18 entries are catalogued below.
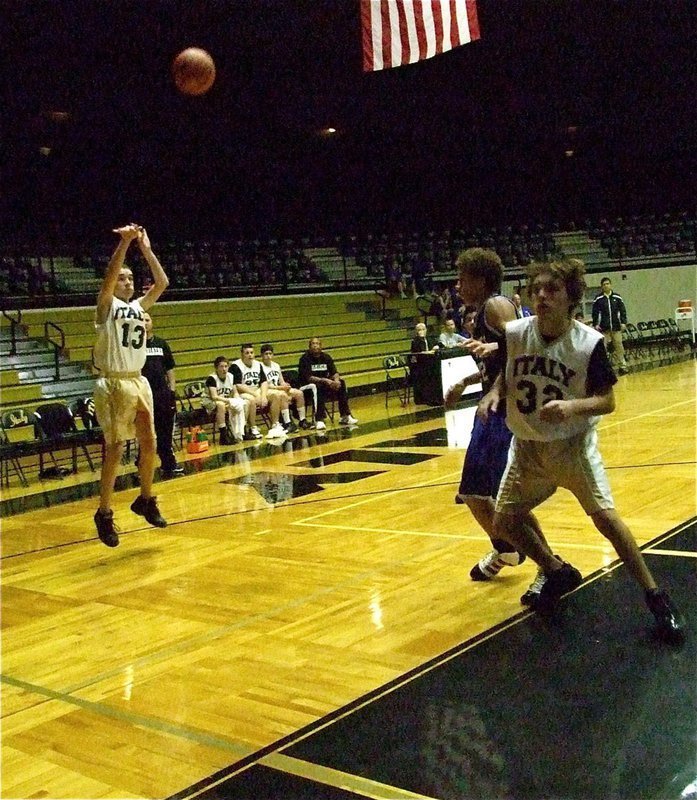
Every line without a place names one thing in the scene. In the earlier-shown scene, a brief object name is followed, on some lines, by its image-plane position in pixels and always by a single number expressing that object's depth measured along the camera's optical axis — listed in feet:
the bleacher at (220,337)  41.14
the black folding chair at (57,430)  31.09
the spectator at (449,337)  45.90
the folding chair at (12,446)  29.86
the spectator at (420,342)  46.01
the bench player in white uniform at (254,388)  37.86
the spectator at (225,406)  36.95
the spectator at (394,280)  62.80
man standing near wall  52.80
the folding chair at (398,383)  46.73
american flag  28.17
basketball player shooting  18.47
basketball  23.16
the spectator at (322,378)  40.19
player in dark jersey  13.23
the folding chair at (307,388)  40.27
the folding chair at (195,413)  36.76
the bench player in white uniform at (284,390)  38.88
